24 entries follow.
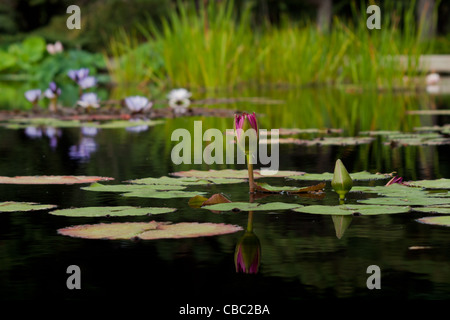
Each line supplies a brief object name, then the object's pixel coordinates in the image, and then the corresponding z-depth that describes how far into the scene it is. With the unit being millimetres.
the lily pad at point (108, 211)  3127
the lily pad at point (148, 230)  2789
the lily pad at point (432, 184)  3621
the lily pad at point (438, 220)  2889
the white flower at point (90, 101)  8641
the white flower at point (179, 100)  9055
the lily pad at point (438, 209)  3074
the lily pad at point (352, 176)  3984
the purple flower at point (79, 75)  9570
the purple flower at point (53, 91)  8789
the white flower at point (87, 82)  9453
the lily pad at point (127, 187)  3709
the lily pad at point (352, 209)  3076
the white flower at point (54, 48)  14438
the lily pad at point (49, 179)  4029
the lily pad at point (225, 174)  4160
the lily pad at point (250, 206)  3186
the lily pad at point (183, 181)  3895
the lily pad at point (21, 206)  3301
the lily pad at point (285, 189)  3562
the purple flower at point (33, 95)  8844
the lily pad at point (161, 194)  3504
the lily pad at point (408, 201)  3234
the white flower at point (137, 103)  8219
